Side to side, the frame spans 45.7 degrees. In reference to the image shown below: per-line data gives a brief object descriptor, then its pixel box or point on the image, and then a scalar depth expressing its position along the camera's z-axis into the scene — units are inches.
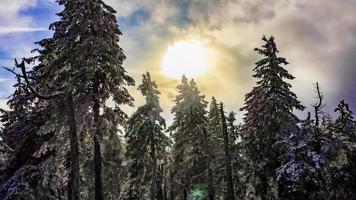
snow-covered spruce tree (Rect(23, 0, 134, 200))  892.6
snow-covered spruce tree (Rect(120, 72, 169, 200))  1489.9
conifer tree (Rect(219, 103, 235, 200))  1331.2
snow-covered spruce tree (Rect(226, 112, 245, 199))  1797.5
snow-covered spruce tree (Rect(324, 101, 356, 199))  994.1
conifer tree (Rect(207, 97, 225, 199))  1818.4
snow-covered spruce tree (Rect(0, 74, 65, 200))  902.4
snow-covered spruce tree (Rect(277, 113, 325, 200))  970.1
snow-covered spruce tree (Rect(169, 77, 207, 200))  1715.1
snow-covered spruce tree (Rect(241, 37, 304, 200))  1240.2
